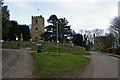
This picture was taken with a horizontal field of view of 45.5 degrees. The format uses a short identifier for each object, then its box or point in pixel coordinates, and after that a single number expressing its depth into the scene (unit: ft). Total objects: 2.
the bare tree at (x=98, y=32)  238.17
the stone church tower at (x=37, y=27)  212.43
